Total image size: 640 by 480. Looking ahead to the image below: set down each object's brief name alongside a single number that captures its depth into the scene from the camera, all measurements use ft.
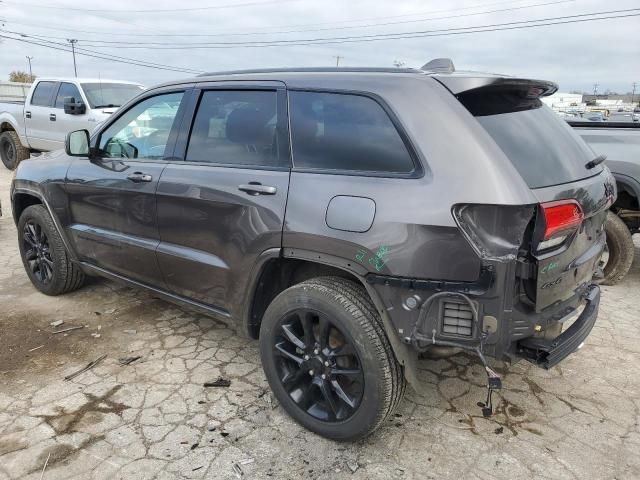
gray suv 7.14
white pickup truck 31.14
